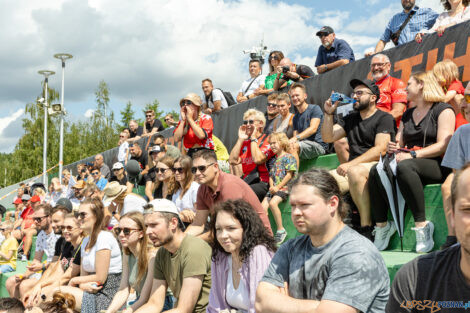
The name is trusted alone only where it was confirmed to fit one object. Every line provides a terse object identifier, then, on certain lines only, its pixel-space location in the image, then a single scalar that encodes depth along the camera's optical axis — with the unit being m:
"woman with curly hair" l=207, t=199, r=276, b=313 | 3.04
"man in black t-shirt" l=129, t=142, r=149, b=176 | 10.09
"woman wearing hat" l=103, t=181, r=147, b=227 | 5.79
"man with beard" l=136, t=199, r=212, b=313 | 3.50
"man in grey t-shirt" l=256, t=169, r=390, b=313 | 2.16
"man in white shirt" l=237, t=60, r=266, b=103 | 8.66
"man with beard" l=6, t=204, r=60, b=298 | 6.35
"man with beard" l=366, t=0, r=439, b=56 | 5.95
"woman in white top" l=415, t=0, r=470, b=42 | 4.96
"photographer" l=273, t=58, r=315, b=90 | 7.22
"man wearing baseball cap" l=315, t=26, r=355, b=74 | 6.81
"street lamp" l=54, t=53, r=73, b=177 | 16.13
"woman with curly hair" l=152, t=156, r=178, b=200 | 5.61
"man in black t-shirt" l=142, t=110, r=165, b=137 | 11.84
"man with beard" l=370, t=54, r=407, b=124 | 4.92
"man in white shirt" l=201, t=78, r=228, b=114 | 9.29
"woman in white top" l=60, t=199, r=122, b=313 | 4.70
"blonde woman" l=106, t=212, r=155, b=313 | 4.27
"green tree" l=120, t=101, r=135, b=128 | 33.75
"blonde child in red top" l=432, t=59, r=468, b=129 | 4.09
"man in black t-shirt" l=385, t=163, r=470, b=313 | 1.38
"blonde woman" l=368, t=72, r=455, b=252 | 3.63
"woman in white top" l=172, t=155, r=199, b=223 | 5.21
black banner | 4.74
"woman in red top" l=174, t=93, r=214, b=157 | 6.73
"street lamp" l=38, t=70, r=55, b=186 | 17.70
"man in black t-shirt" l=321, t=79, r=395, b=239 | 4.04
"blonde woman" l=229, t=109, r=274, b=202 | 5.67
